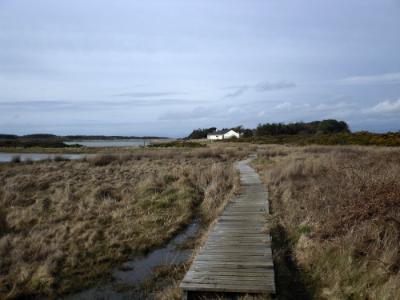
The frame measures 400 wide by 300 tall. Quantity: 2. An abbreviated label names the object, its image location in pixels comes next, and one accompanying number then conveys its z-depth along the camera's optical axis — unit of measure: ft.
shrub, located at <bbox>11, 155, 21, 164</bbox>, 110.52
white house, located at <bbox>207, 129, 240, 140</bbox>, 319.37
